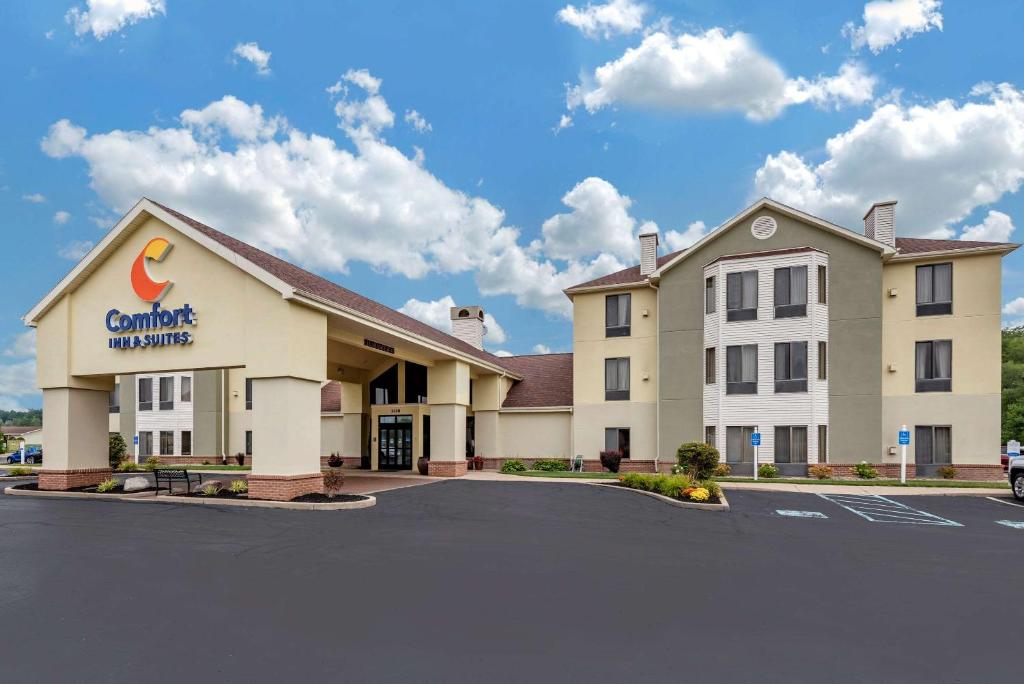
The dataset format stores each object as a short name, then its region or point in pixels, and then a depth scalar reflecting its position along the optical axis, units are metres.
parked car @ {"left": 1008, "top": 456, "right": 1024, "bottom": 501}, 17.84
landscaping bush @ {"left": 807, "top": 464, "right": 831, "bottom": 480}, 23.91
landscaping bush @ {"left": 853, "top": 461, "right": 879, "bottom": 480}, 23.86
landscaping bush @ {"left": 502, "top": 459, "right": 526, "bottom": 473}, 28.24
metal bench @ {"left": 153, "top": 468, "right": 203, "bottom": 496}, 17.83
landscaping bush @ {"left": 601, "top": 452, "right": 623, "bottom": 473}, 27.95
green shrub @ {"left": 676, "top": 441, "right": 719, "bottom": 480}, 22.22
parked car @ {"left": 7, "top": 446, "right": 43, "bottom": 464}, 46.34
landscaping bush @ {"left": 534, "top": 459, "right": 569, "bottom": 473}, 28.80
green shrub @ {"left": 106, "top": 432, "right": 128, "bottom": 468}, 30.86
